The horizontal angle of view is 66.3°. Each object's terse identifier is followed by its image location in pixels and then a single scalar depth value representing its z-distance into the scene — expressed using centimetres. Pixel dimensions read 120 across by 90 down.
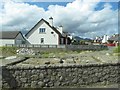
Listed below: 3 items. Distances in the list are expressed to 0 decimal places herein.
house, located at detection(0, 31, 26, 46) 2318
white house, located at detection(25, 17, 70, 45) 2106
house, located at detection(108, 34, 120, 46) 2892
